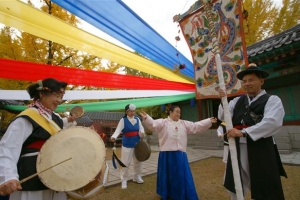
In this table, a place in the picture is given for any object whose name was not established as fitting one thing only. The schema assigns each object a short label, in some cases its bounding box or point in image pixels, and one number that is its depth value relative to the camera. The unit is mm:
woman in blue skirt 2744
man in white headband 3936
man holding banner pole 1674
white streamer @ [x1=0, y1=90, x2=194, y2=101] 3645
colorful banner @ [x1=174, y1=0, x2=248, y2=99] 2098
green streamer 4426
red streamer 2781
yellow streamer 2312
